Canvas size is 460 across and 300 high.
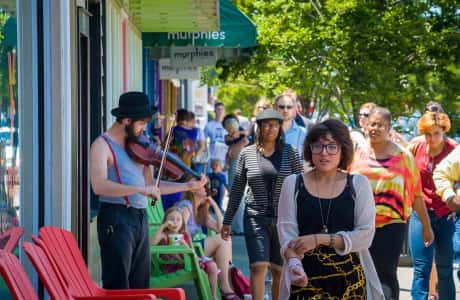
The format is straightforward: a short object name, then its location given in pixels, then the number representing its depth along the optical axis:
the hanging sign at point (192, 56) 19.23
